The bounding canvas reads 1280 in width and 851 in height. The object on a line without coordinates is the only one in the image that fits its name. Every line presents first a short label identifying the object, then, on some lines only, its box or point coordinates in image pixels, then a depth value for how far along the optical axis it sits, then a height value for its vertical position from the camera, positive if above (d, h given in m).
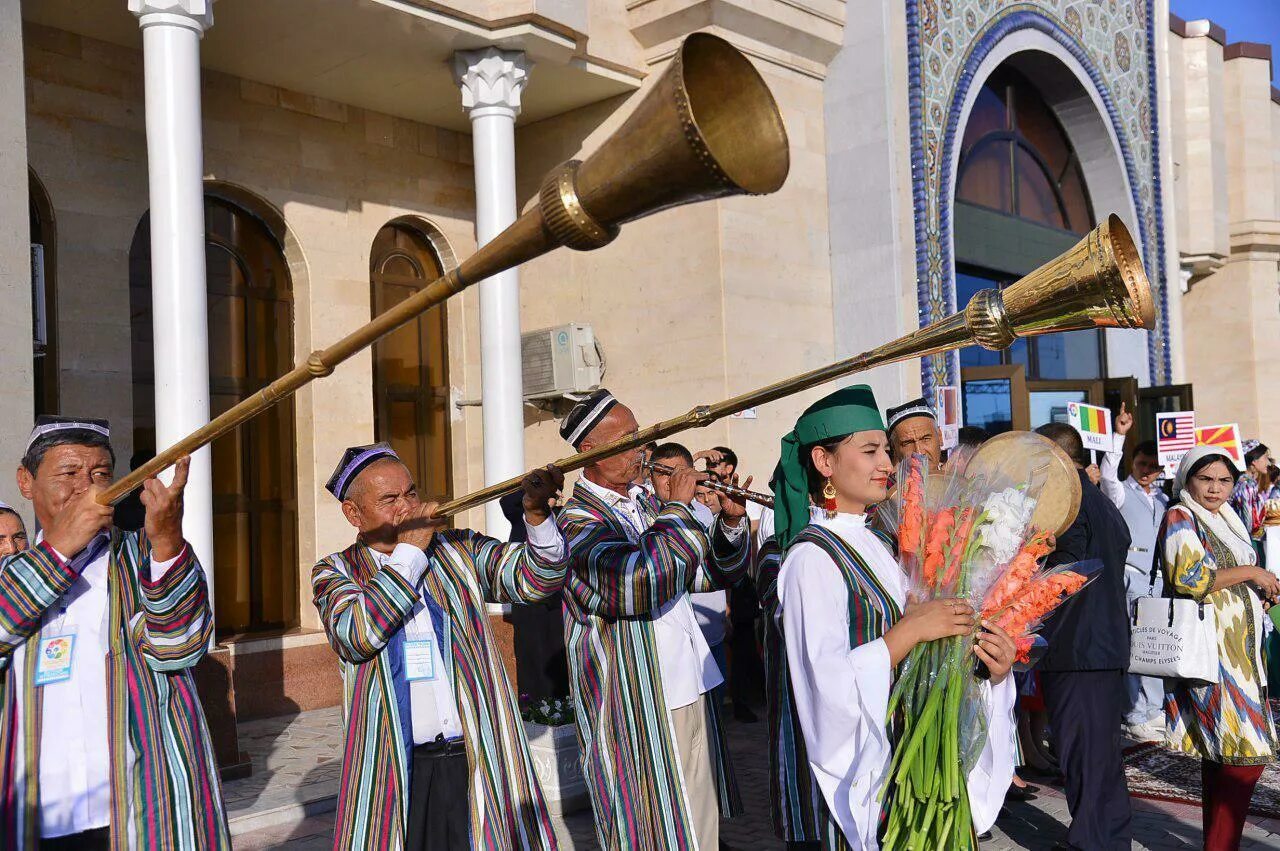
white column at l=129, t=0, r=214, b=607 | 6.82 +1.26
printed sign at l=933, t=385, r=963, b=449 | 10.16 +0.17
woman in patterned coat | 4.93 -0.97
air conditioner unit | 9.88 +0.63
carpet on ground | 6.14 -1.98
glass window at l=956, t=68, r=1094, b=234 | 12.61 +2.91
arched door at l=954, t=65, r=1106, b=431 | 12.30 +2.11
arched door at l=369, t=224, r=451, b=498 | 10.09 +0.63
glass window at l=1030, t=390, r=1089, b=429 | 13.12 +0.21
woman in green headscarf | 3.00 -0.52
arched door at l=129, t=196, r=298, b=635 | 9.05 +0.10
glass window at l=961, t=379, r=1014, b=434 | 12.30 +0.22
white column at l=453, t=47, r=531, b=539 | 8.84 +1.60
